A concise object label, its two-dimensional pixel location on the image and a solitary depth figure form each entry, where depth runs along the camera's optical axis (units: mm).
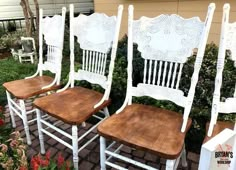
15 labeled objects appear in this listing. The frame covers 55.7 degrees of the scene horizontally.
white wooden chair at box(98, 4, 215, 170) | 1327
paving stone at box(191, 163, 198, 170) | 1884
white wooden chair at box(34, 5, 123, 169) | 1708
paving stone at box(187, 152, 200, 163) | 1978
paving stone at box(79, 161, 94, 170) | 1918
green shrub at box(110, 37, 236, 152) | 2004
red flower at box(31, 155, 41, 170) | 1297
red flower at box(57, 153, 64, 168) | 1460
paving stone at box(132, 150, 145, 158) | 2049
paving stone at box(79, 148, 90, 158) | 2072
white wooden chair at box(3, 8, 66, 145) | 2109
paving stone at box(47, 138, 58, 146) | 2251
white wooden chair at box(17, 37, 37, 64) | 4508
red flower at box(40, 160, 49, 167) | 1360
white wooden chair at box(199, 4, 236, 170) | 1293
